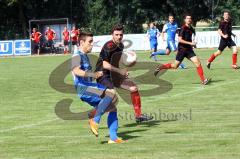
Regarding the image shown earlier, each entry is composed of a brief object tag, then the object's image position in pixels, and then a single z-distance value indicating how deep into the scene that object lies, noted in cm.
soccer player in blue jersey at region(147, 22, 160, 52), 3685
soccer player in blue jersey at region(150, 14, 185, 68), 2847
